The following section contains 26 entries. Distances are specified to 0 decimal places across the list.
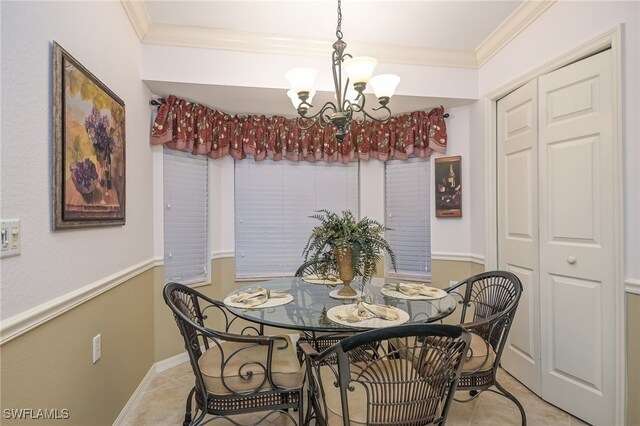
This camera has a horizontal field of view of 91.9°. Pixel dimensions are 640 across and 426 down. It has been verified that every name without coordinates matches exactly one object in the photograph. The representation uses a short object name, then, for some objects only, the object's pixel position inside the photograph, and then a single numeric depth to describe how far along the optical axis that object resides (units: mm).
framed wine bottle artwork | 2959
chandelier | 1688
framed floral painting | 1279
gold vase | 1824
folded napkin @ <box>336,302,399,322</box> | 1502
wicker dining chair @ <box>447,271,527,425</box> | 1682
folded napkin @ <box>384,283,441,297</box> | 1949
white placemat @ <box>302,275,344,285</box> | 2291
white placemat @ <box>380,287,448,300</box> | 1880
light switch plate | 978
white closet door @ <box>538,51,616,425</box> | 1759
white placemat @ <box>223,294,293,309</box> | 1738
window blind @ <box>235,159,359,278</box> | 3260
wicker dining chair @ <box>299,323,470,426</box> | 1100
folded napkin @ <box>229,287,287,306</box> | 1799
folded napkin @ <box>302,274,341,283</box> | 2268
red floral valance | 2736
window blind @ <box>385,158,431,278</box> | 3240
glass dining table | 1473
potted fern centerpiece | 1804
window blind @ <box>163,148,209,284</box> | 2717
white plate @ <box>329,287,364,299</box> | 1909
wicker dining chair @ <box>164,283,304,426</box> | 1470
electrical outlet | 1562
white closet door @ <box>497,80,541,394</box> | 2189
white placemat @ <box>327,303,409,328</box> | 1432
